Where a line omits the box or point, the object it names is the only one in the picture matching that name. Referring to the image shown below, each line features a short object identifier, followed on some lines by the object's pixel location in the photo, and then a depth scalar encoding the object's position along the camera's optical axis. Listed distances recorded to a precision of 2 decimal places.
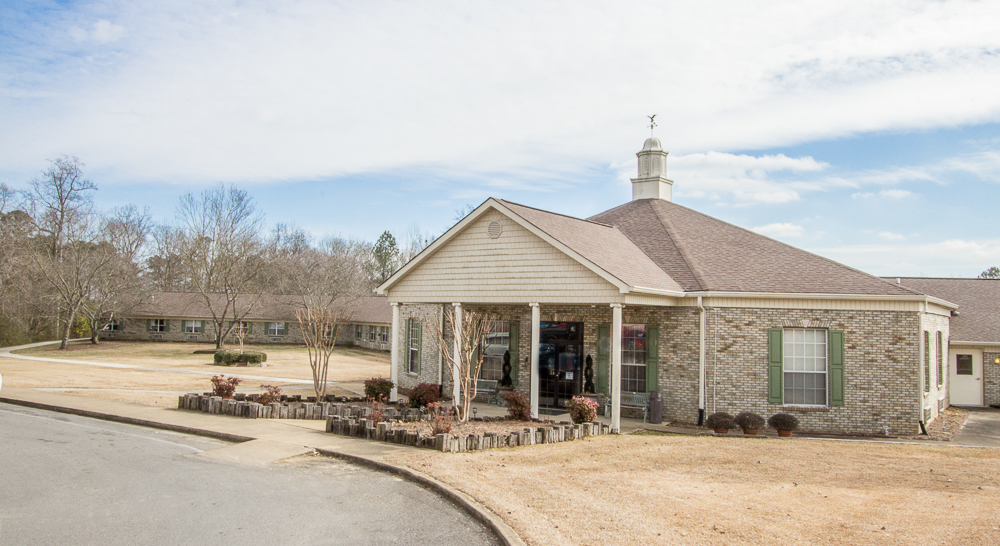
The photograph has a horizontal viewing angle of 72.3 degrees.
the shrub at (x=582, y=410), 15.29
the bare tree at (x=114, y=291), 47.06
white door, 23.55
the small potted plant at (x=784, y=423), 15.94
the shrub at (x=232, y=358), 35.19
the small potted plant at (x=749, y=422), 16.05
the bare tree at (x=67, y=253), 44.78
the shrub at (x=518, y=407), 15.84
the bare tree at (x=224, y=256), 45.69
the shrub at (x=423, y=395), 17.33
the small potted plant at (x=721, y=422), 16.08
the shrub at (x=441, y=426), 12.88
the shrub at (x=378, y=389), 19.05
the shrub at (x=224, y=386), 17.39
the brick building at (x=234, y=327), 51.59
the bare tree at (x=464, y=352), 14.96
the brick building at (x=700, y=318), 16.45
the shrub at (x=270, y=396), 17.05
